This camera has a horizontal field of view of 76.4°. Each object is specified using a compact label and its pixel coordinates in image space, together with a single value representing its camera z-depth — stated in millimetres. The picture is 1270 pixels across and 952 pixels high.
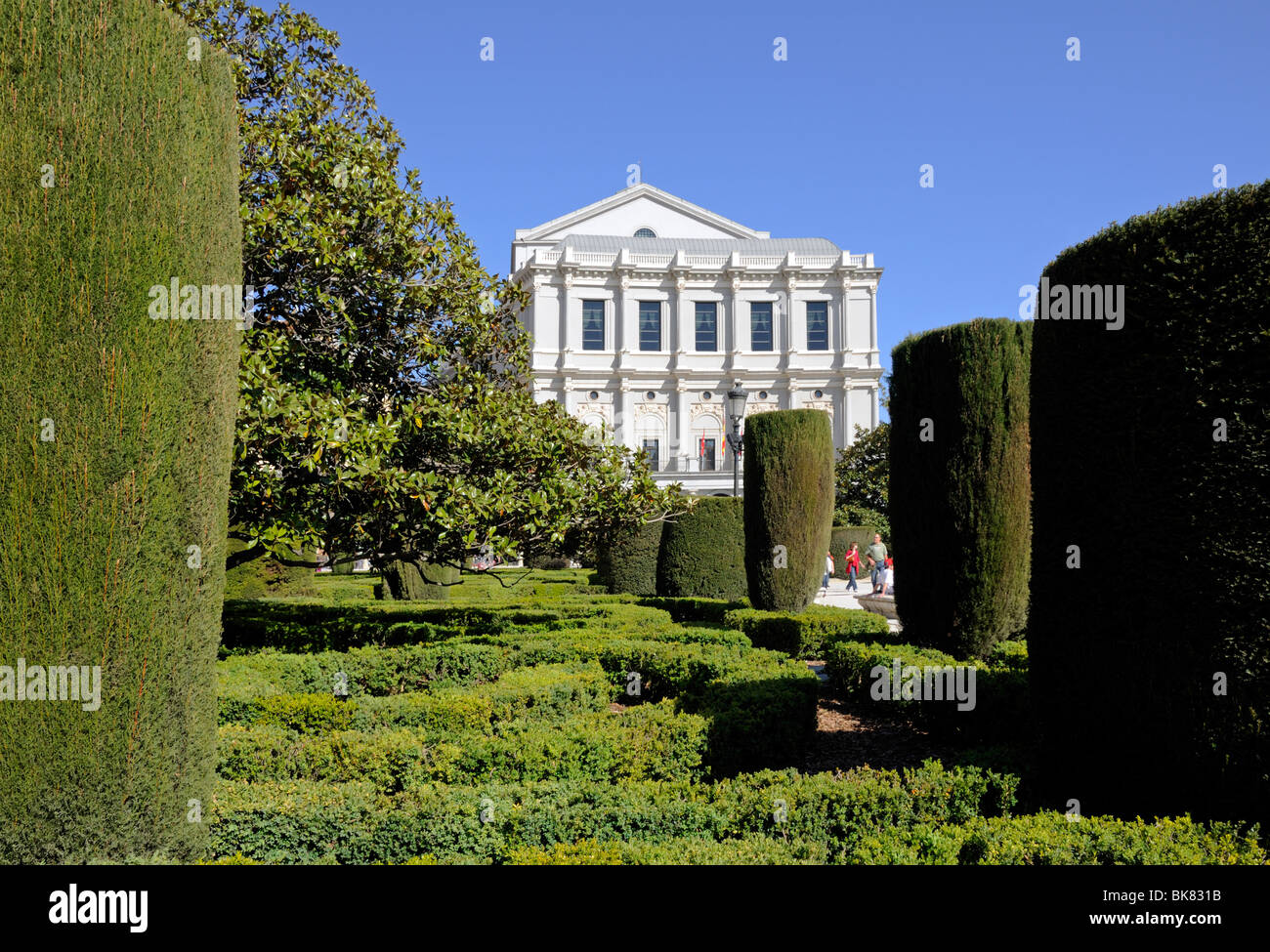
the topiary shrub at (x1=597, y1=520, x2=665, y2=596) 17969
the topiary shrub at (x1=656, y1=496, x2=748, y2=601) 15586
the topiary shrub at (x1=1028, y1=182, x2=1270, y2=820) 3418
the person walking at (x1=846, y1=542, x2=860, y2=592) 23328
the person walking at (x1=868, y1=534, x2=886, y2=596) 18438
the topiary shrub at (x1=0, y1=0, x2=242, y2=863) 3057
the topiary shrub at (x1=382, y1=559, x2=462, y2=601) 15762
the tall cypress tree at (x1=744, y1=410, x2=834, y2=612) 12188
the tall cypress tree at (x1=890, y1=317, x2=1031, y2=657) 7469
